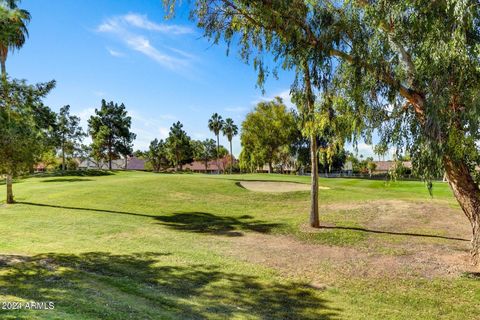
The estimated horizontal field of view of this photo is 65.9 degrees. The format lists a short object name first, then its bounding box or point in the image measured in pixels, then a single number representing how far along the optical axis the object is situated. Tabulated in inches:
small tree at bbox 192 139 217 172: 3902.6
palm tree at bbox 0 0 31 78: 319.2
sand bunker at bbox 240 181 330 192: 1061.5
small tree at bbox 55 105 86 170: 1980.8
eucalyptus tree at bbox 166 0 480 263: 324.5
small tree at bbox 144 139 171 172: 3643.7
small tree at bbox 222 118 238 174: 3538.4
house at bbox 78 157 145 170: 4566.9
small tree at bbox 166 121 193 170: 3147.1
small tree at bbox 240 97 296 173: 2212.1
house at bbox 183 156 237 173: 4370.3
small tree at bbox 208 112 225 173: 3528.5
